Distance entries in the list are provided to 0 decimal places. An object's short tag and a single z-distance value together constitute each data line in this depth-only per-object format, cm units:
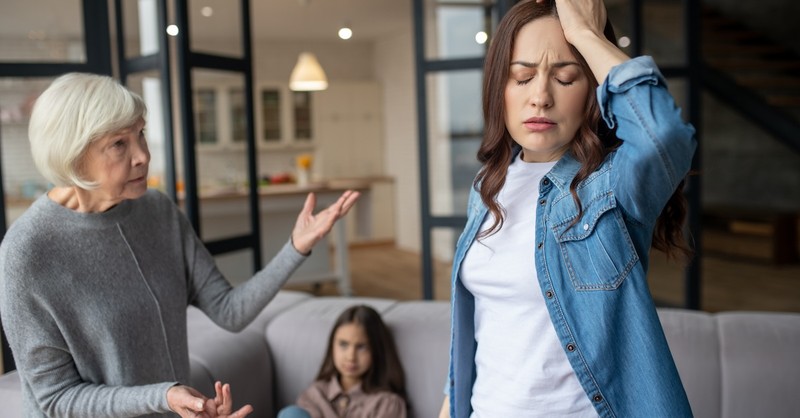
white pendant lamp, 693
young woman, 100
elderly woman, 134
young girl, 240
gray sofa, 214
